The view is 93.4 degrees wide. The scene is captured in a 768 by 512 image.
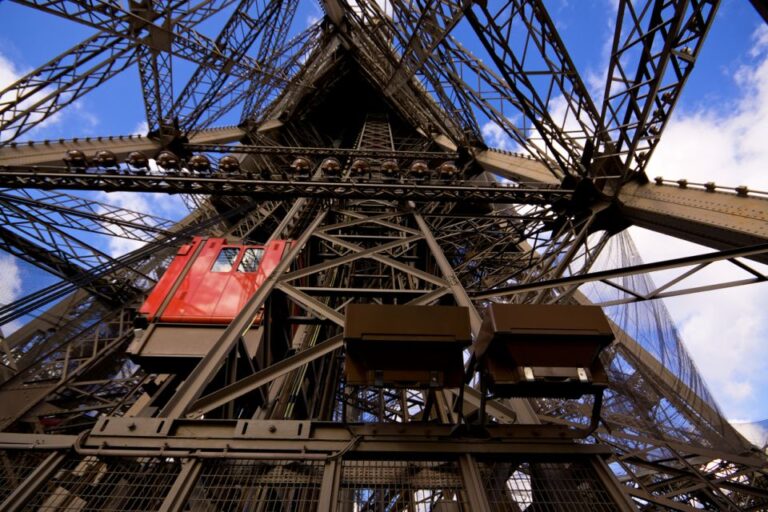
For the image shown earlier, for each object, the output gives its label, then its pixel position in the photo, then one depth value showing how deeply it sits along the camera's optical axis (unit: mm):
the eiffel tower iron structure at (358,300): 2848
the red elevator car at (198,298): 5043
